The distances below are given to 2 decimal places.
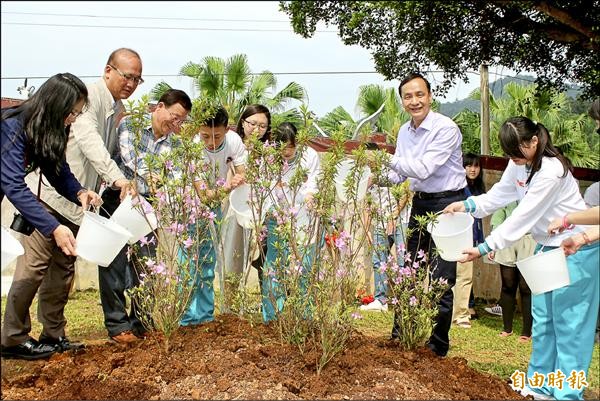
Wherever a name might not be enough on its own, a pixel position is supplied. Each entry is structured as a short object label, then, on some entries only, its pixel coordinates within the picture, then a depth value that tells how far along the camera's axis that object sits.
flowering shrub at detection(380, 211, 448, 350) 3.75
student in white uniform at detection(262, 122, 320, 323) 3.64
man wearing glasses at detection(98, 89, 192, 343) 4.24
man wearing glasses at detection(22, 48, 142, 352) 4.00
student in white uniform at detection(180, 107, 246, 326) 4.35
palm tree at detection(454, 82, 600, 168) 16.56
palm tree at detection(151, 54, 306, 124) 16.20
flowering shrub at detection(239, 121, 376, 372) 3.35
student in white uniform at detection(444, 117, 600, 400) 3.51
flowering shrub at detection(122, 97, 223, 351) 3.59
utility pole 10.07
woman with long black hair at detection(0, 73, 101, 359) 3.23
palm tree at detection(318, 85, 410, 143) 17.15
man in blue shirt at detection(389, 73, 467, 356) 4.13
